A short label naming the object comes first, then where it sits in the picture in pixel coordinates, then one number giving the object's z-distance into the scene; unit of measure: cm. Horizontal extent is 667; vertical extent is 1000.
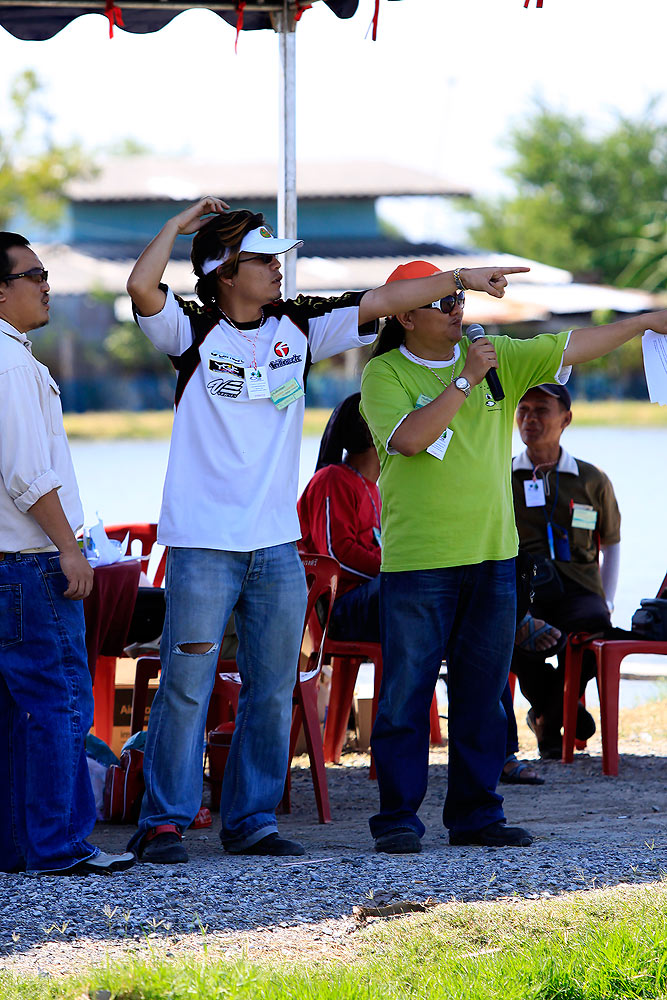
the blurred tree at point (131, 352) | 8294
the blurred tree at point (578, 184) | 10194
